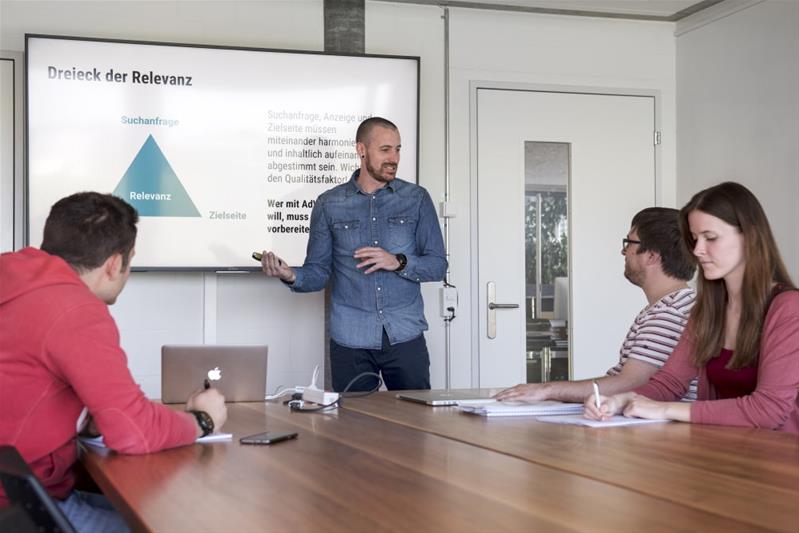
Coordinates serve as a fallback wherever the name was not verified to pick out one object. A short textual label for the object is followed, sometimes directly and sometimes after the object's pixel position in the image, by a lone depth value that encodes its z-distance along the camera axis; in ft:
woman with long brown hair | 7.04
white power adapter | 8.54
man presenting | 12.29
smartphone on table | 6.35
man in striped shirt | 8.54
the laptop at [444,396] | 8.66
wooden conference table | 4.00
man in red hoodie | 5.60
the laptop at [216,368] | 8.85
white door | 16.15
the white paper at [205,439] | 6.51
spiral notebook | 7.76
